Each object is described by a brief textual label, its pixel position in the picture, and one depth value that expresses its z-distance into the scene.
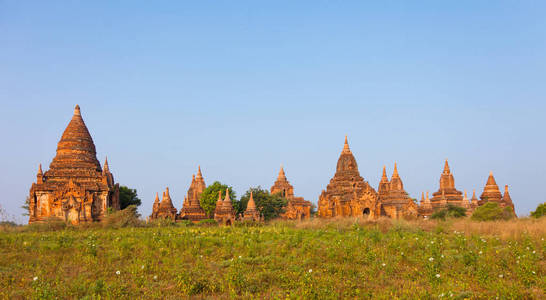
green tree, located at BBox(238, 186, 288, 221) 46.50
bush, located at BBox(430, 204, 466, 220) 35.47
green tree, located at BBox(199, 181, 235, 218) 52.88
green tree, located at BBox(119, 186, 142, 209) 50.71
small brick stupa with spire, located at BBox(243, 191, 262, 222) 38.47
